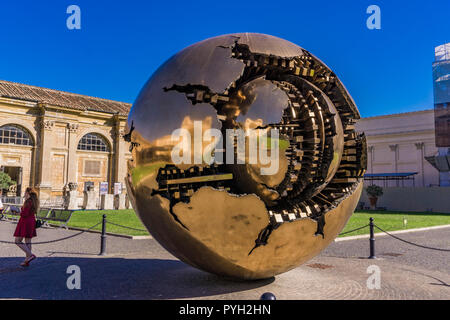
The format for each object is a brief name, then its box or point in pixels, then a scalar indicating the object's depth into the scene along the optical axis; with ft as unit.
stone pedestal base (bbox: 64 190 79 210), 96.78
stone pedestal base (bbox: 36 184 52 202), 119.02
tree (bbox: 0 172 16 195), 113.49
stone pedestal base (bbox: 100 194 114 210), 99.66
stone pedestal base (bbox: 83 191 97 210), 100.01
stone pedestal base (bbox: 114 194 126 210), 101.14
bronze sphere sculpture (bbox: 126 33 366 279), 15.20
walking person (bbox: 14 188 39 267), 25.92
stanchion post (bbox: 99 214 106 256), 31.20
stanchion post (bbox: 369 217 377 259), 30.48
